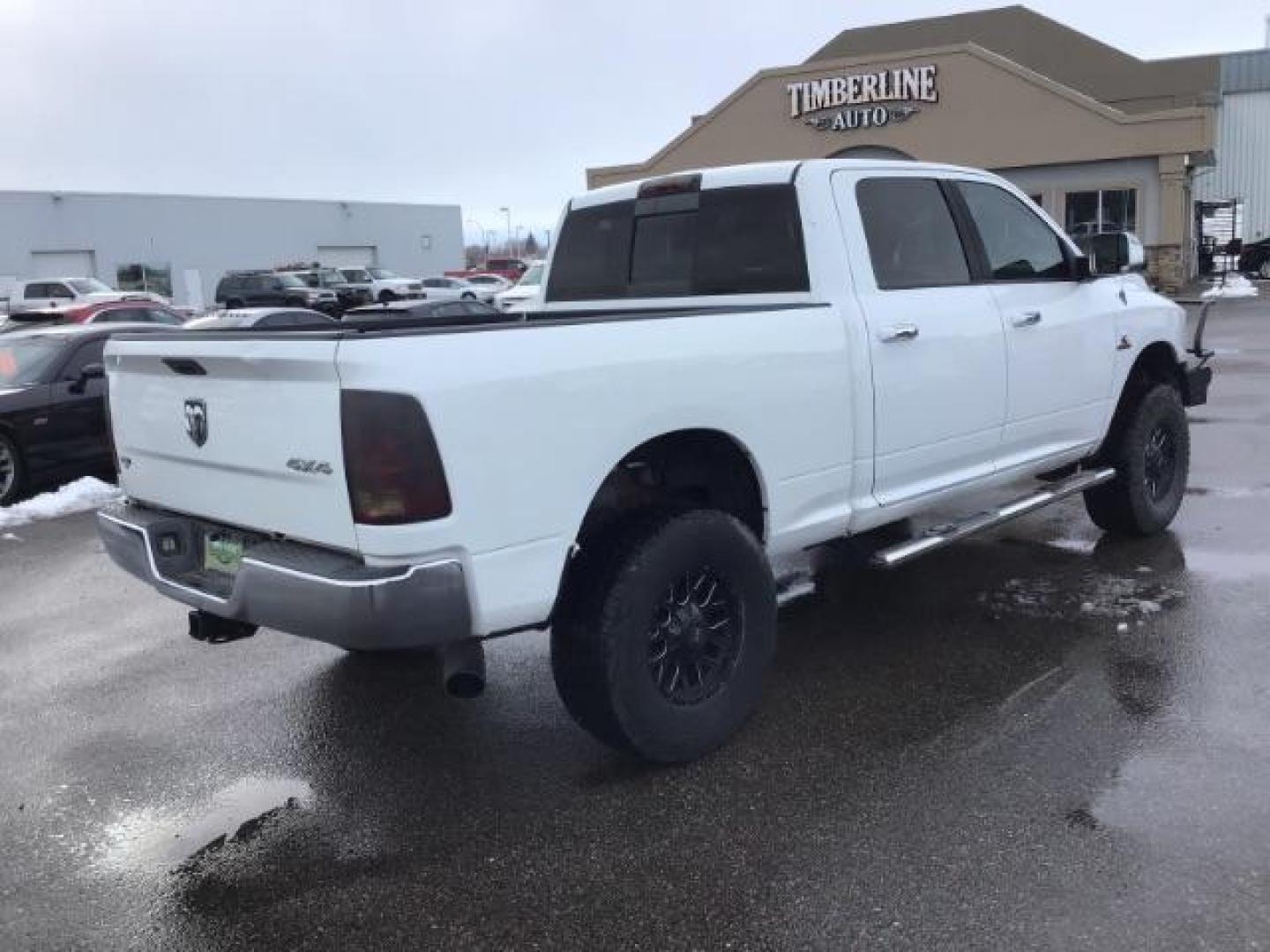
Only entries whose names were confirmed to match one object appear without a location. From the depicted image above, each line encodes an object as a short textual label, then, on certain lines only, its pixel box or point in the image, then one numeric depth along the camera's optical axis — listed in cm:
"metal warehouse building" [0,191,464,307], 4625
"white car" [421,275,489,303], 3400
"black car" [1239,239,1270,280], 3762
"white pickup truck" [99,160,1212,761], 327
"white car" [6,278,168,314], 3077
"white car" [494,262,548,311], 2092
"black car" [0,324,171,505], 965
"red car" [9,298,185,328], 1731
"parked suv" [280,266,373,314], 3394
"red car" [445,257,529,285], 5172
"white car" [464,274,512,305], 3631
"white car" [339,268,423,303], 3191
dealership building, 2881
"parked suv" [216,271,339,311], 3241
